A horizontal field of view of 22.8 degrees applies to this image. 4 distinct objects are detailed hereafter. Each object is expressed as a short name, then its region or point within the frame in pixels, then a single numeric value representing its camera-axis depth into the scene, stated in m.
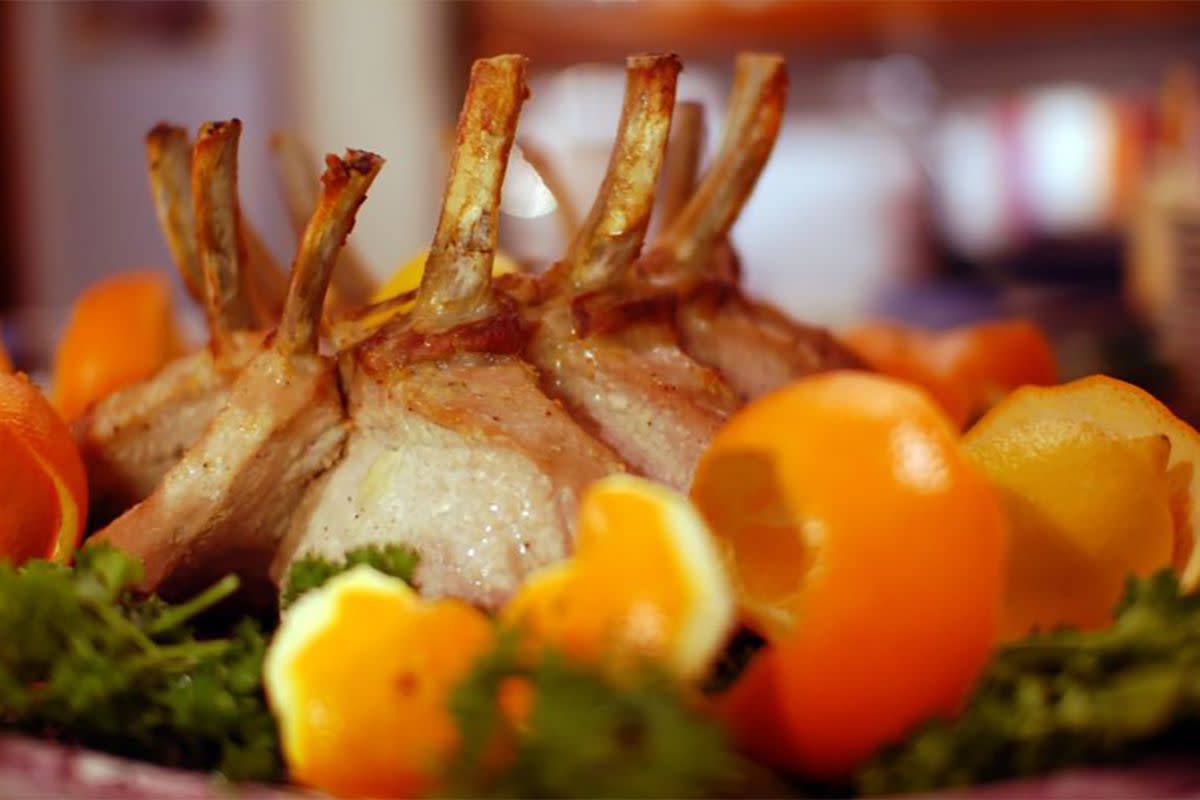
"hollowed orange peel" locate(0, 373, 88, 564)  0.68
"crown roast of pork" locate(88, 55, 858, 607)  0.66
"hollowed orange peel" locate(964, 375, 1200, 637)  0.64
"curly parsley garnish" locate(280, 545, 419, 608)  0.65
